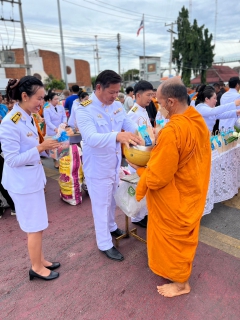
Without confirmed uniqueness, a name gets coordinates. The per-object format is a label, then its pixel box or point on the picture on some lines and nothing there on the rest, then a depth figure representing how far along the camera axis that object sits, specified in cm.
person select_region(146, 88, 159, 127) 483
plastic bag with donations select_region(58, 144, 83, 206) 360
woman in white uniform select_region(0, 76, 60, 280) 173
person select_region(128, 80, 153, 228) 297
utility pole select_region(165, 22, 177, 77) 2481
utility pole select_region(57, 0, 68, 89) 1475
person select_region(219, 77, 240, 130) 422
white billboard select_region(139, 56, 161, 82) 5319
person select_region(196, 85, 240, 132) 323
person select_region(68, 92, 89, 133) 488
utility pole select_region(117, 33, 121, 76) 3218
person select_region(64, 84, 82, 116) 682
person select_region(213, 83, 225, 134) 605
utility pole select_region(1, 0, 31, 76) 1264
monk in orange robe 155
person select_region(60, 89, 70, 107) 898
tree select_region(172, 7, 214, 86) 3194
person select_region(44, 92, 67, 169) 529
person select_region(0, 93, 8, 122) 427
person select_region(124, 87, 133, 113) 737
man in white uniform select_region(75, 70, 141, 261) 191
